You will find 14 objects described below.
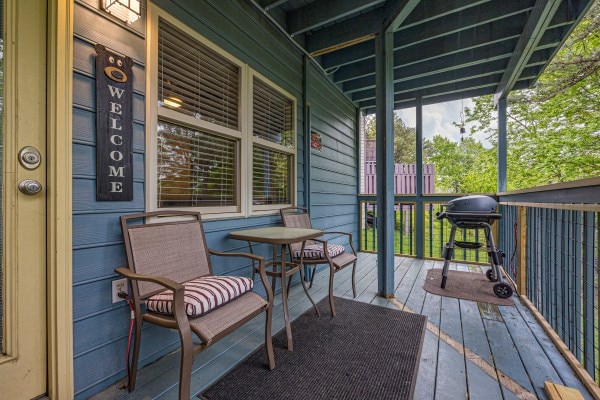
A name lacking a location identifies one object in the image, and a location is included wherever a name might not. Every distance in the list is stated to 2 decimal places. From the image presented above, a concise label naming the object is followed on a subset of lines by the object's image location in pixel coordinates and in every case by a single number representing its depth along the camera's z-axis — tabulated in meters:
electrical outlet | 1.42
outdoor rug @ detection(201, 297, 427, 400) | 1.35
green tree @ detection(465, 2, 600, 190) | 3.75
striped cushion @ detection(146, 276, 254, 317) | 1.24
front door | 1.13
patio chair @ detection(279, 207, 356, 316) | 2.29
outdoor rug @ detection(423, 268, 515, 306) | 2.60
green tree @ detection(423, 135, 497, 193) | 7.96
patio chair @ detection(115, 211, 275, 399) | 1.13
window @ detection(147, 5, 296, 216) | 1.71
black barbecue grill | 2.67
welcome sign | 1.35
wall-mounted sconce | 1.37
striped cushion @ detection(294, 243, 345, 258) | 2.45
